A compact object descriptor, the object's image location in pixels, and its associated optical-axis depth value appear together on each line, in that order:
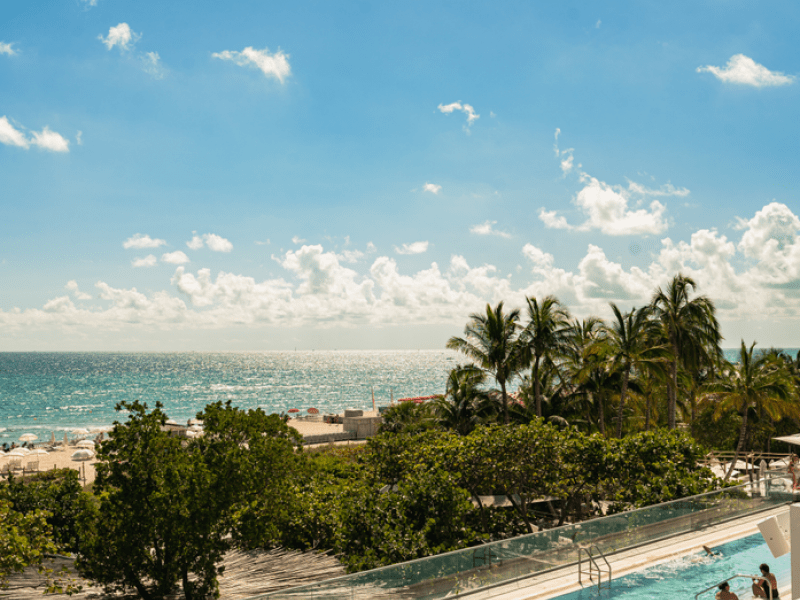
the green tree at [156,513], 12.59
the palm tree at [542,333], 30.07
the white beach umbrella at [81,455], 44.75
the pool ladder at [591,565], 12.13
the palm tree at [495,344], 29.88
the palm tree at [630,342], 29.03
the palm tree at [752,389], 30.53
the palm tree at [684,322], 32.16
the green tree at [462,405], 29.12
